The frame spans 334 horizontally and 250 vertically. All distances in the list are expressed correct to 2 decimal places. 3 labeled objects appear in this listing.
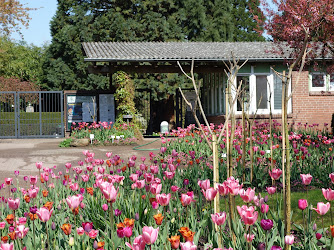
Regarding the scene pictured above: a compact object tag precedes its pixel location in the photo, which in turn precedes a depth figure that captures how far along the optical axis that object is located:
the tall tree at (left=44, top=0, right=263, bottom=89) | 28.27
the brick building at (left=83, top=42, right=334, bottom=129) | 17.20
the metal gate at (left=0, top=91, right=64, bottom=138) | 19.52
